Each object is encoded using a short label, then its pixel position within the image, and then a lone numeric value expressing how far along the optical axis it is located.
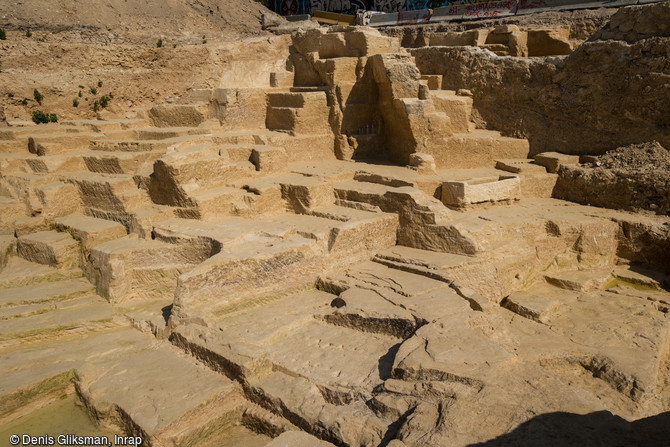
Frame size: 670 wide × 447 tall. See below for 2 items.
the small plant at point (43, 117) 9.96
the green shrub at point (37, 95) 9.98
